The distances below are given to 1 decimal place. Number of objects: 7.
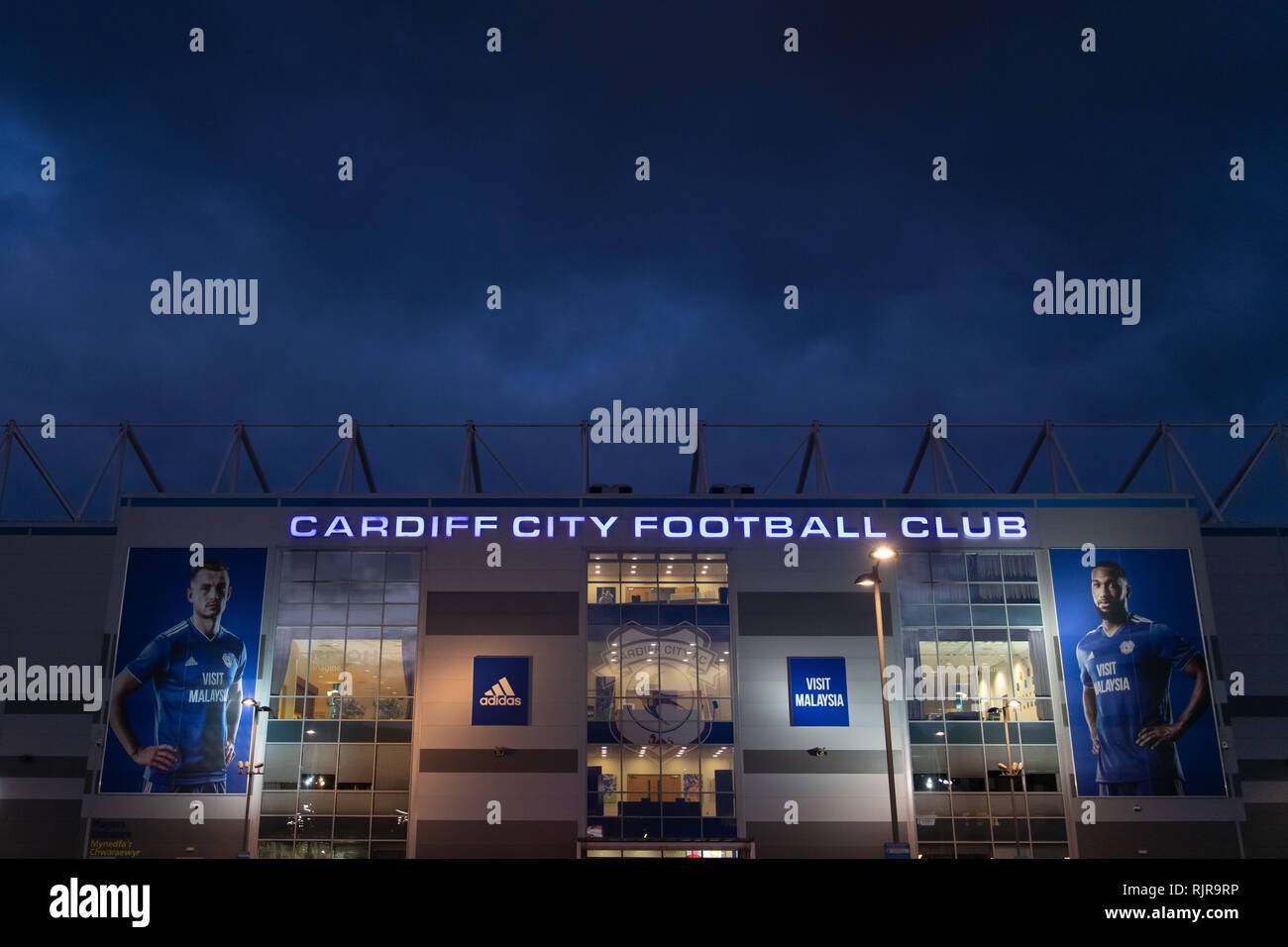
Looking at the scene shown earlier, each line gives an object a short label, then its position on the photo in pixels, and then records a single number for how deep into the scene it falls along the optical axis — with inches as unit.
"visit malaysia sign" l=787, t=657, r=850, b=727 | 1433.3
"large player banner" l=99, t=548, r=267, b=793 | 1398.9
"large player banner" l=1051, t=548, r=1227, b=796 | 1408.7
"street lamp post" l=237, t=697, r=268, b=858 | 1340.2
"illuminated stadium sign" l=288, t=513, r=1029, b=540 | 1530.5
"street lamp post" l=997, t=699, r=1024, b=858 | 1419.8
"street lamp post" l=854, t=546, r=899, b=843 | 1043.3
